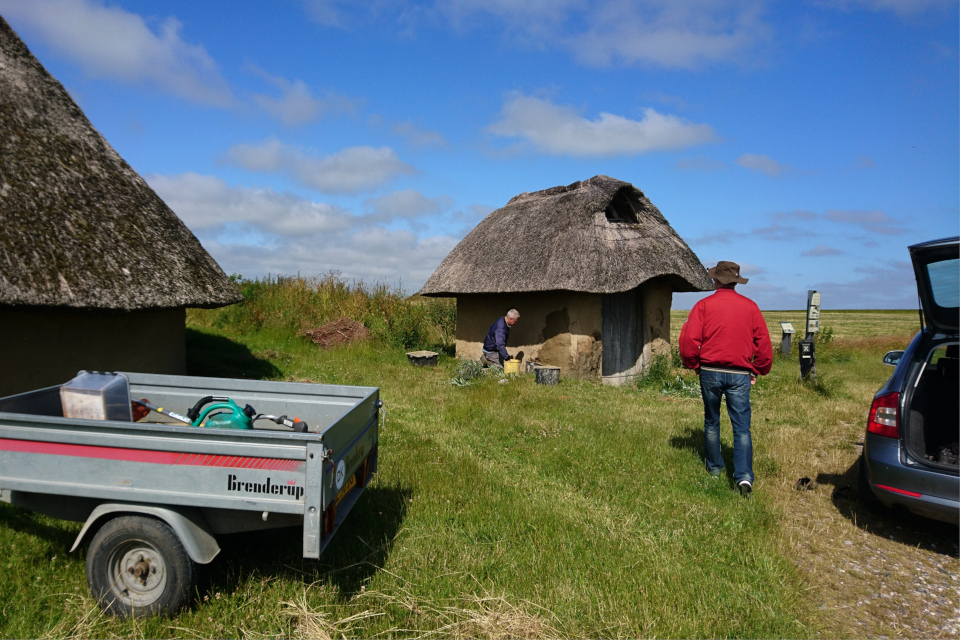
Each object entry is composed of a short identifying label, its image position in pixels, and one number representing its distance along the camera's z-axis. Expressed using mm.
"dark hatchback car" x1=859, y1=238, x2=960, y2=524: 4012
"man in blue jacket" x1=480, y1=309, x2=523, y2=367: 10883
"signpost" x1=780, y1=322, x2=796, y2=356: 14164
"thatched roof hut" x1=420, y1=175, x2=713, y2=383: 10648
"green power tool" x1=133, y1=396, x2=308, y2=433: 3611
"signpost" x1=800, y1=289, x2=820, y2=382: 10883
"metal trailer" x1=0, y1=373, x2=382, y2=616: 2783
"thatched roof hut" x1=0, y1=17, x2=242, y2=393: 5766
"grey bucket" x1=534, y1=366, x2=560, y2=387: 9984
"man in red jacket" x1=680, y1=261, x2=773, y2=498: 5039
